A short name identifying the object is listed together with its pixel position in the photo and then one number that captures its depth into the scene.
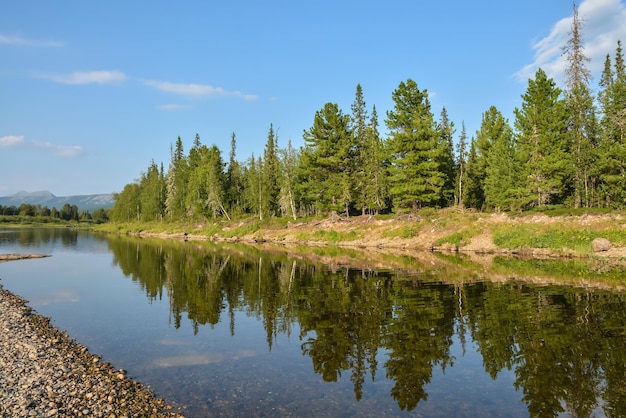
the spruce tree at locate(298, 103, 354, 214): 69.25
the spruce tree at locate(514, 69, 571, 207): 48.72
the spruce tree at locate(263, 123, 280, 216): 83.81
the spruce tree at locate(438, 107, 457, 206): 69.25
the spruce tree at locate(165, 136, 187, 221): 108.44
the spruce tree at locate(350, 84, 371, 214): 69.69
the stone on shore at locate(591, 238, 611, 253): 36.56
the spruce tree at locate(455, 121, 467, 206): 73.38
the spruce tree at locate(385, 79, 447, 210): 56.00
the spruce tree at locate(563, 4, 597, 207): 44.31
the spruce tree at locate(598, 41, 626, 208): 41.62
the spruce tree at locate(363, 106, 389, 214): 66.12
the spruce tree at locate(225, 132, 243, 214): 103.69
